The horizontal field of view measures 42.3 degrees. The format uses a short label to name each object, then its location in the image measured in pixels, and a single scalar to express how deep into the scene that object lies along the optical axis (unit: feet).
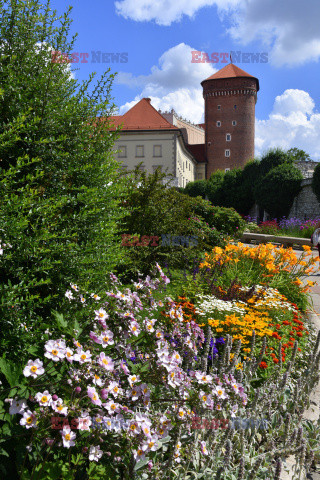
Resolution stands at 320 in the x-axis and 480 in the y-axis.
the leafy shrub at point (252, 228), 62.34
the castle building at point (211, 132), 156.56
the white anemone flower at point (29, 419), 5.32
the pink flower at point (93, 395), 5.48
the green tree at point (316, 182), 86.12
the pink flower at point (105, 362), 5.99
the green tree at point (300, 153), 194.88
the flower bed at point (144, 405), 5.73
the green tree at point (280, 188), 101.45
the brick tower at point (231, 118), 174.09
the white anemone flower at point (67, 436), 5.22
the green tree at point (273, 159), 107.86
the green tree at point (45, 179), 7.70
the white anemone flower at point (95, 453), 5.57
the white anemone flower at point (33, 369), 5.50
